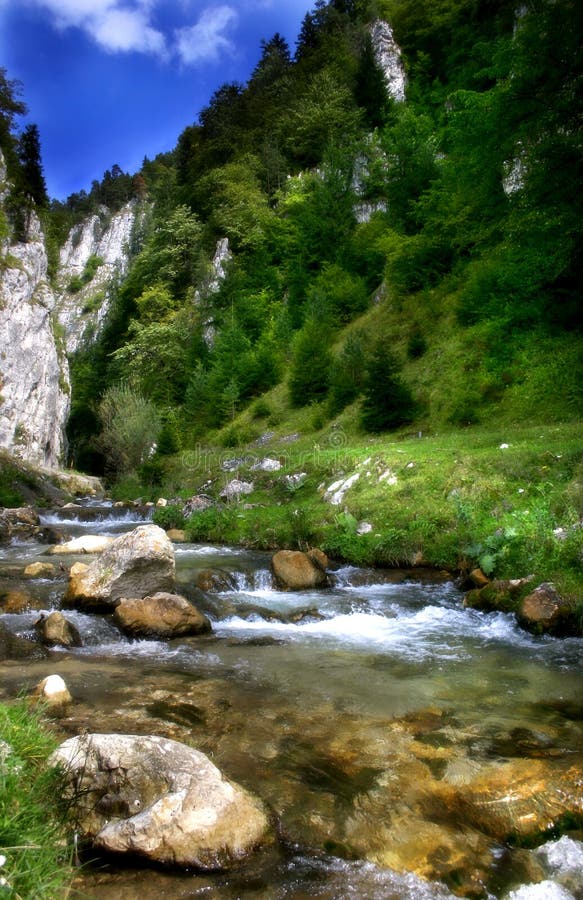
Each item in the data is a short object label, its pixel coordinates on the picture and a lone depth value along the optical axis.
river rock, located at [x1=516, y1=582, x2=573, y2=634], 7.93
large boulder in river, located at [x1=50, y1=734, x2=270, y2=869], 3.10
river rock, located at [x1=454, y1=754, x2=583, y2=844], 3.56
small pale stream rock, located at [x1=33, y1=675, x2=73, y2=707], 5.38
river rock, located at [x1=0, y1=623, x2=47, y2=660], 7.20
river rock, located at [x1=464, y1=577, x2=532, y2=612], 8.90
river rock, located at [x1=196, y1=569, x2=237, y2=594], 11.59
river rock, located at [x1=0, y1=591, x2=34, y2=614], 9.53
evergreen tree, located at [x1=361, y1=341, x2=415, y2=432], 21.31
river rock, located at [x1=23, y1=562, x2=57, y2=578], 12.02
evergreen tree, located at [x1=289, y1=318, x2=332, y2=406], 29.53
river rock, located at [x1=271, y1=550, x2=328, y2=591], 11.80
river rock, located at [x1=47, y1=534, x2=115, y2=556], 15.48
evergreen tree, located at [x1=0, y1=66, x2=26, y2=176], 39.00
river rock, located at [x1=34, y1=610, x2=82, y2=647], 7.87
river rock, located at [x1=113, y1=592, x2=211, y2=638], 8.29
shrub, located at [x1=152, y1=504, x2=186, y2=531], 20.11
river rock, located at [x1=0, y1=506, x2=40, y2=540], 19.97
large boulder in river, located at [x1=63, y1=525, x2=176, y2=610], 9.37
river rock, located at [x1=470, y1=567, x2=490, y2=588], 10.04
